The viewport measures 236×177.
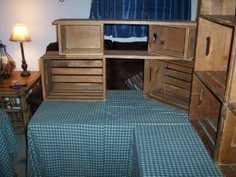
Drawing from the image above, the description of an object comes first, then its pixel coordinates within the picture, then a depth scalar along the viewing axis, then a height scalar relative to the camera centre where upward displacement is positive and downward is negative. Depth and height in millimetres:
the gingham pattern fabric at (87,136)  1558 -739
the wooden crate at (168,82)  1823 -505
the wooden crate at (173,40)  1620 -181
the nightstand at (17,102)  2547 -899
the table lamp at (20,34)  2809 -241
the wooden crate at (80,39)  1742 -183
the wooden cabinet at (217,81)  1028 -322
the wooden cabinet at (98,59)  1677 -316
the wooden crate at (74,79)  1876 -496
